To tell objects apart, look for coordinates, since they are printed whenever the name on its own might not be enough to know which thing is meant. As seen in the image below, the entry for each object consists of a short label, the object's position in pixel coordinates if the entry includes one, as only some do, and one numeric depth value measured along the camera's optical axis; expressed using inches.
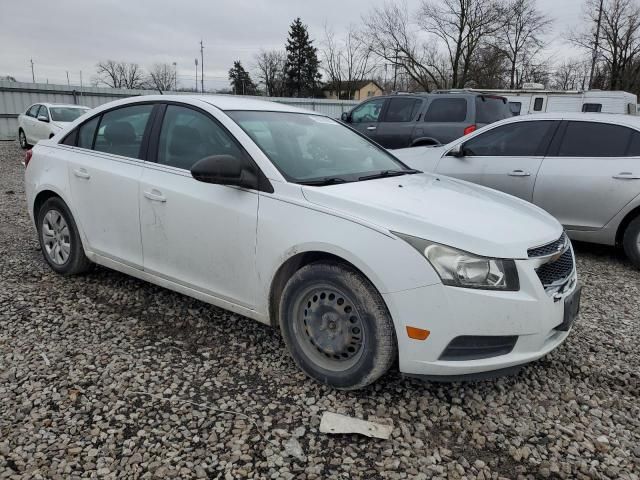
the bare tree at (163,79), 2556.1
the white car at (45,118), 582.1
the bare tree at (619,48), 1381.6
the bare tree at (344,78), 1989.4
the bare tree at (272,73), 2351.1
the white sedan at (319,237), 97.1
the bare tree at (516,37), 1331.2
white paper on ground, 97.7
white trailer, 684.1
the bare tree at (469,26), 1283.2
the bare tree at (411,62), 1380.4
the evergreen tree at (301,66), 2252.7
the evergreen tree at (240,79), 2593.5
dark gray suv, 362.0
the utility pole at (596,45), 1286.9
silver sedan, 201.5
